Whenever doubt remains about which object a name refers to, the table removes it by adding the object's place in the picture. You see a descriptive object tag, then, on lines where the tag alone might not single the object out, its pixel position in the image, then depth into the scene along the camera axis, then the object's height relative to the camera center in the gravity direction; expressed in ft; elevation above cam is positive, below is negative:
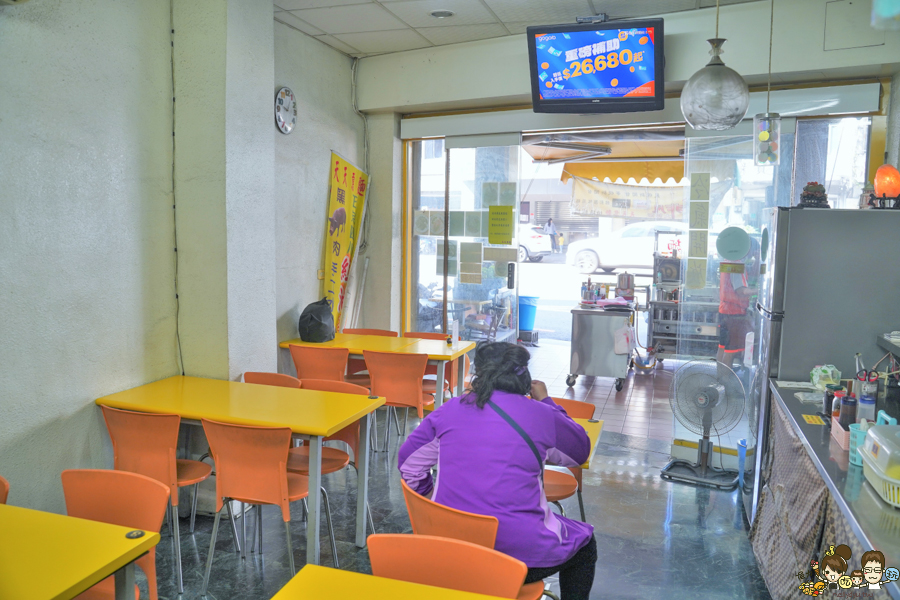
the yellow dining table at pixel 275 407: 9.14 -2.45
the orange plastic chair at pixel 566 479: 8.96 -3.30
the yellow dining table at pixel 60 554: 5.06 -2.66
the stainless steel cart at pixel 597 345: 22.02 -2.96
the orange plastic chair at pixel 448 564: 5.07 -2.53
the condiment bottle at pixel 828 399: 8.75 -1.88
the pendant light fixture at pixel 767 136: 11.11 +2.30
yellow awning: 25.90 +3.99
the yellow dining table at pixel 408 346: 14.67 -2.21
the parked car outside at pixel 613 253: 46.06 +0.68
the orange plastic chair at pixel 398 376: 13.79 -2.63
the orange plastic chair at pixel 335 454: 10.36 -3.44
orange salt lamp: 10.78 +1.48
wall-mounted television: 14.14 +4.65
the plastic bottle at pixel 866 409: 7.62 -1.74
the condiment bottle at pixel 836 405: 8.04 -1.82
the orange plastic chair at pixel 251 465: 8.62 -2.95
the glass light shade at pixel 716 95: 8.85 +2.42
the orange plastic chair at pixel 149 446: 9.25 -2.90
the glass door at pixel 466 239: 19.10 +0.67
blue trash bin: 29.66 -2.43
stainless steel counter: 5.19 -2.26
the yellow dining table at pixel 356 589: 4.86 -2.63
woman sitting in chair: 6.59 -2.17
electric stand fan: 12.73 -2.82
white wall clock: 15.75 +3.79
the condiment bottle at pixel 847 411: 7.68 -1.79
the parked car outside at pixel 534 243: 53.47 +1.63
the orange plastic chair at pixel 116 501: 6.45 -2.64
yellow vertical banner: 18.26 +1.00
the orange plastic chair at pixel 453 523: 6.15 -2.67
